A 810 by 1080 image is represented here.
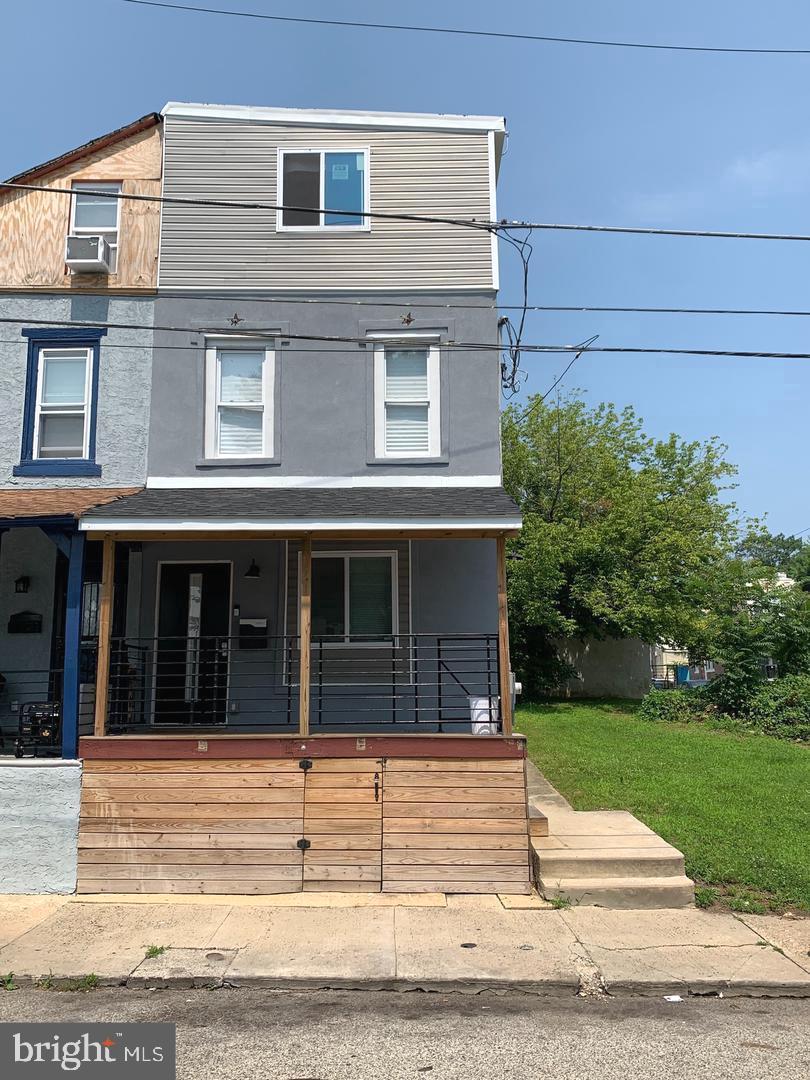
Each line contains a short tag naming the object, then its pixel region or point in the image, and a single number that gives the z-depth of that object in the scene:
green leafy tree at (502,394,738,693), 20.78
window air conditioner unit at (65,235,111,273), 10.44
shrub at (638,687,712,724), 17.36
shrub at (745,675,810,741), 15.63
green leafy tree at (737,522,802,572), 94.44
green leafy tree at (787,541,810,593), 57.25
